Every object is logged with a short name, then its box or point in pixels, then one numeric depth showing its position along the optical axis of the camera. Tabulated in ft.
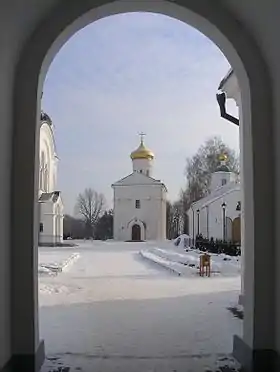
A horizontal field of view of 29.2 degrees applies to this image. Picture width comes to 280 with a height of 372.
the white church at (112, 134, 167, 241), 195.21
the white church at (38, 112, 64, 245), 141.69
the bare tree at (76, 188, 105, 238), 248.32
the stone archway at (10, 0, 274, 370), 16.78
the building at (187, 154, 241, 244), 129.70
